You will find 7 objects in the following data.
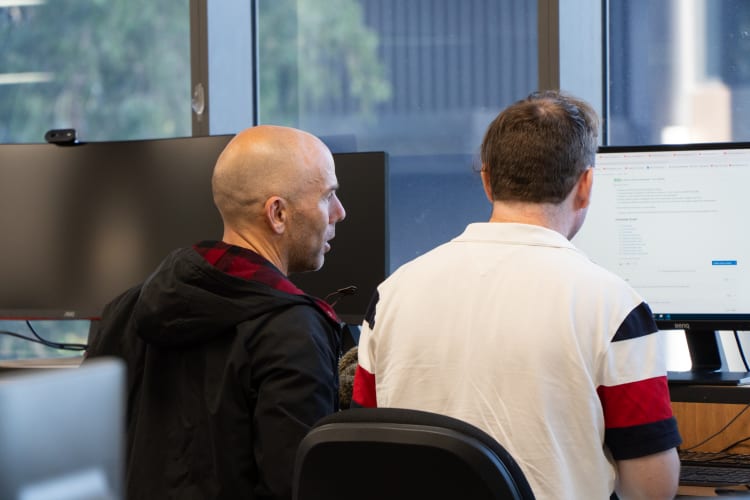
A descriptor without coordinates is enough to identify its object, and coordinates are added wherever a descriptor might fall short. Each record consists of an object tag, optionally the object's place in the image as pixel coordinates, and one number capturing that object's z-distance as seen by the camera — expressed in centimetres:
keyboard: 357
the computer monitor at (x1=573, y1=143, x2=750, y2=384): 432
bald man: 317
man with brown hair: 270
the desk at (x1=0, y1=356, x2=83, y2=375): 516
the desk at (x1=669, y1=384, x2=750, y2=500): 414
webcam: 581
